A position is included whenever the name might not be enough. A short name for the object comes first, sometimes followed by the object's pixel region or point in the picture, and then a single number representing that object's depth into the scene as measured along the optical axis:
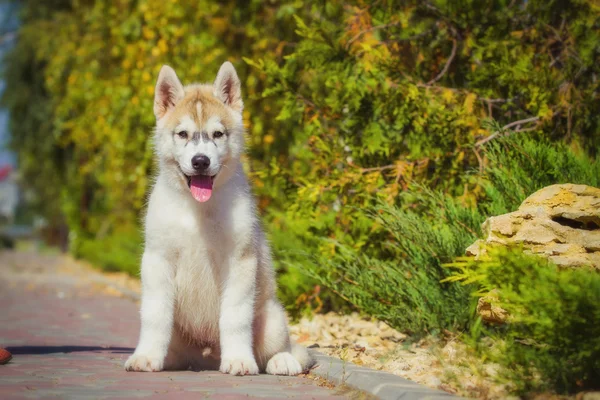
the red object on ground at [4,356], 7.19
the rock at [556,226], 6.21
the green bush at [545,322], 5.08
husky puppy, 6.47
